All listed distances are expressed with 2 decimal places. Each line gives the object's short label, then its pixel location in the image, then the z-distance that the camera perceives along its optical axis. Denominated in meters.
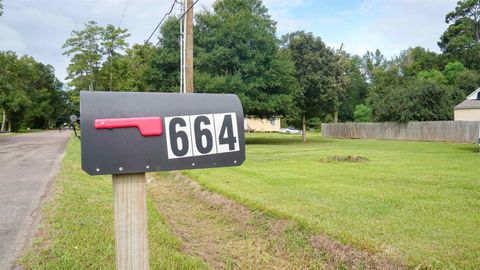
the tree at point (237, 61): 26.67
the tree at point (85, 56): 51.28
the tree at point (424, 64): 62.72
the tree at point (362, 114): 60.31
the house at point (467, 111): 36.12
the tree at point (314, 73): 32.38
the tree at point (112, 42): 51.00
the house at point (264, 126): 70.44
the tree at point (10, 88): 37.06
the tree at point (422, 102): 36.34
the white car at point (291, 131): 61.43
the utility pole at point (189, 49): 13.74
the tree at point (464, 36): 60.28
